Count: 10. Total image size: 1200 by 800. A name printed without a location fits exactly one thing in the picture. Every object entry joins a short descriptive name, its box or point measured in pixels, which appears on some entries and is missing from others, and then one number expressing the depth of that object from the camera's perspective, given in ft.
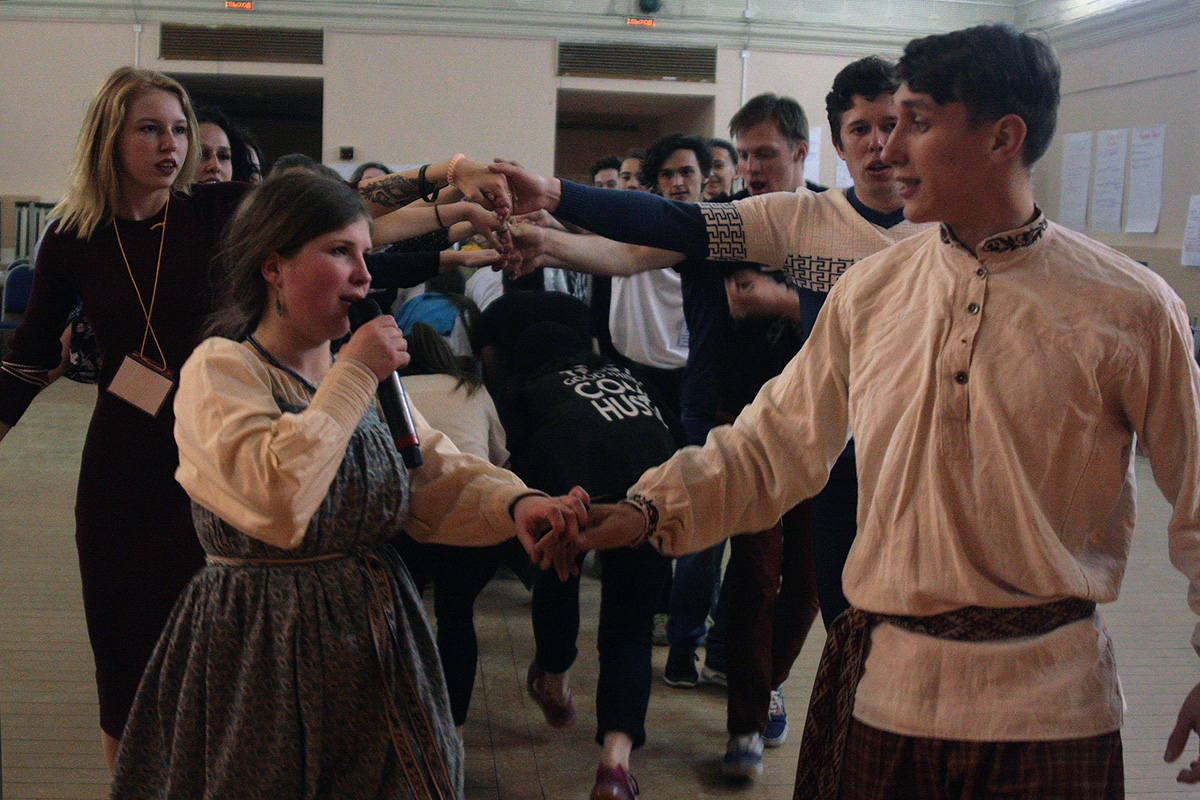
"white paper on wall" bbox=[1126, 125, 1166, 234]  27.28
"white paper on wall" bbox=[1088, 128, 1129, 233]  28.58
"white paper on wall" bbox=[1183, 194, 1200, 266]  25.70
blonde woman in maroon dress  7.57
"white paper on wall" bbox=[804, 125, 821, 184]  32.78
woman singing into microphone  5.02
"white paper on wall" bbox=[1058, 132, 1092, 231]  30.07
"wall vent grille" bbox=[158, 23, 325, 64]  31.99
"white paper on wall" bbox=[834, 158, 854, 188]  32.78
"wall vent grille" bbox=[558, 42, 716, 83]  32.86
